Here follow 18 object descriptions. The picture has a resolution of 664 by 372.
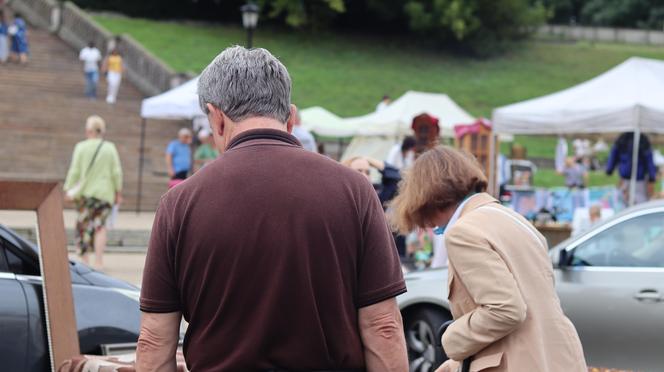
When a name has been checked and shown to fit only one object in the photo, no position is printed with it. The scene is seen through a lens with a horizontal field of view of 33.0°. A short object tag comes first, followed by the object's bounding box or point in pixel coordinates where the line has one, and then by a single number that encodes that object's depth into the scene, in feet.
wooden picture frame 15.67
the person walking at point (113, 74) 113.19
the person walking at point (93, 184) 42.96
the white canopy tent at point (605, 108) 51.78
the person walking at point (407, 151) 39.50
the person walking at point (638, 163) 55.93
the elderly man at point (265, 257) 9.61
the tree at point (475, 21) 203.21
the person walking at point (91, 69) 112.68
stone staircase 93.04
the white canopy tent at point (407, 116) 81.87
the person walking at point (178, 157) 59.72
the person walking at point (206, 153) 60.59
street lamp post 85.35
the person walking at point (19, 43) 122.42
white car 26.00
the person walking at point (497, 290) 12.61
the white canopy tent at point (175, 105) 65.92
